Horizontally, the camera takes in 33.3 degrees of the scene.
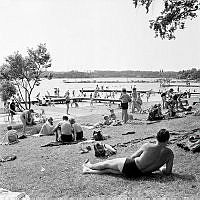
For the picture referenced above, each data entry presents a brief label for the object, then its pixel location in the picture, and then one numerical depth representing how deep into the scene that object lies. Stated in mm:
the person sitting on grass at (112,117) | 16109
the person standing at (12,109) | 20050
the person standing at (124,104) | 15039
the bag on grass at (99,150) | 8258
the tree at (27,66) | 22266
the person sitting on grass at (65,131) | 10836
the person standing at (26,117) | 14094
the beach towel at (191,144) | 7441
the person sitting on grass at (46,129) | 13328
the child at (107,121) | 14845
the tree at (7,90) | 24828
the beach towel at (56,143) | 10695
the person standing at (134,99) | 19297
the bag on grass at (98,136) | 10820
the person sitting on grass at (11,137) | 12117
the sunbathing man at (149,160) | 6082
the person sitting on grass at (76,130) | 11320
